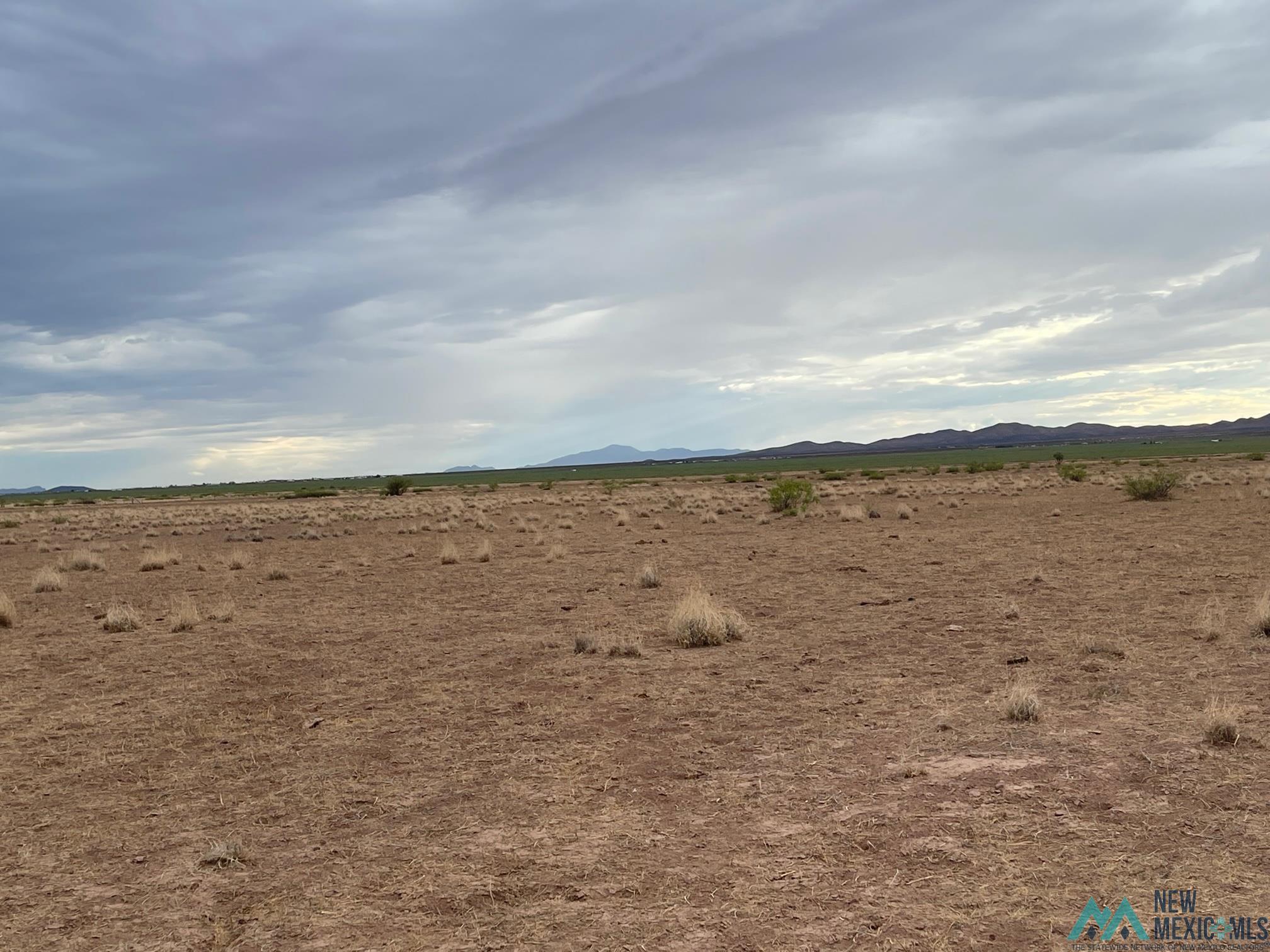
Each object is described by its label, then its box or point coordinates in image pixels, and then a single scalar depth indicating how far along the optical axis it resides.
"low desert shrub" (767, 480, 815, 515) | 39.16
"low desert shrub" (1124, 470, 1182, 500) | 36.91
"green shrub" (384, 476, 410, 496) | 81.75
